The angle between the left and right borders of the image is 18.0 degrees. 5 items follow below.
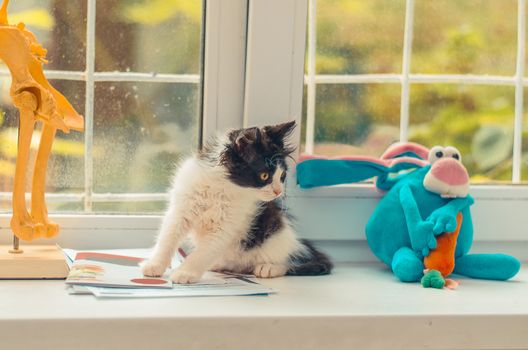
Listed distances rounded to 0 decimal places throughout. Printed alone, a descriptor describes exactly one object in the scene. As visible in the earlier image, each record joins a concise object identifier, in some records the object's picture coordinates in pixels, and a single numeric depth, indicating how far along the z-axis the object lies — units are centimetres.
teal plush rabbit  215
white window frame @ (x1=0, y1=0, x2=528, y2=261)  224
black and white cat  208
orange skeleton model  205
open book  200
